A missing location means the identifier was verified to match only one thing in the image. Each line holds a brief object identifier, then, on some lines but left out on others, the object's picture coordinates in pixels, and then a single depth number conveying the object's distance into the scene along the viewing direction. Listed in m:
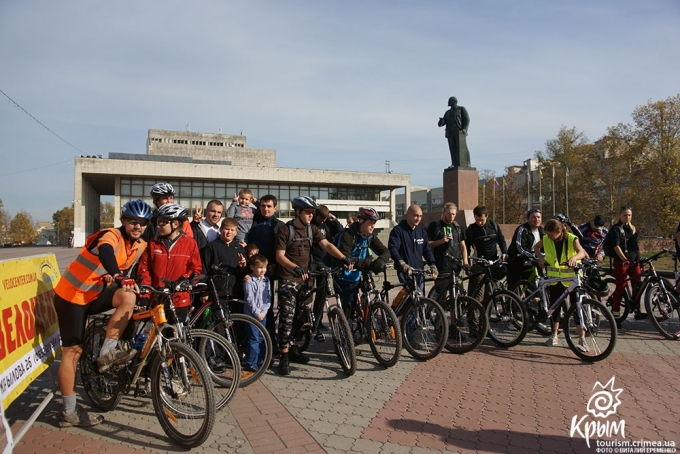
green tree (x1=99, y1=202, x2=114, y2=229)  107.56
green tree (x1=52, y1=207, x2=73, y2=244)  102.12
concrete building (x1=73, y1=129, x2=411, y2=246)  55.53
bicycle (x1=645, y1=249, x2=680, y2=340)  6.96
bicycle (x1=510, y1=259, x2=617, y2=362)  5.61
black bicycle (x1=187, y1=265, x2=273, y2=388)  4.94
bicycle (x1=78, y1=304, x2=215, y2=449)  3.51
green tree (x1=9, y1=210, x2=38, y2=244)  92.31
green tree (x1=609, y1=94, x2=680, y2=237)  35.72
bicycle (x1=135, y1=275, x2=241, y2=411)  3.96
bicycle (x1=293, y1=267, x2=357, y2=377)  5.20
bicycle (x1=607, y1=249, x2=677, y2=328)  7.04
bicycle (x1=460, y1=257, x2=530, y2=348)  6.32
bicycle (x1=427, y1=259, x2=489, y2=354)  6.02
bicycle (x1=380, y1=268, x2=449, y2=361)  5.71
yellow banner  3.51
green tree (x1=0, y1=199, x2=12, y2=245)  81.19
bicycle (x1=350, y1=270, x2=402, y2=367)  5.46
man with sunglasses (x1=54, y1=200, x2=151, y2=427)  4.03
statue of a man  19.05
